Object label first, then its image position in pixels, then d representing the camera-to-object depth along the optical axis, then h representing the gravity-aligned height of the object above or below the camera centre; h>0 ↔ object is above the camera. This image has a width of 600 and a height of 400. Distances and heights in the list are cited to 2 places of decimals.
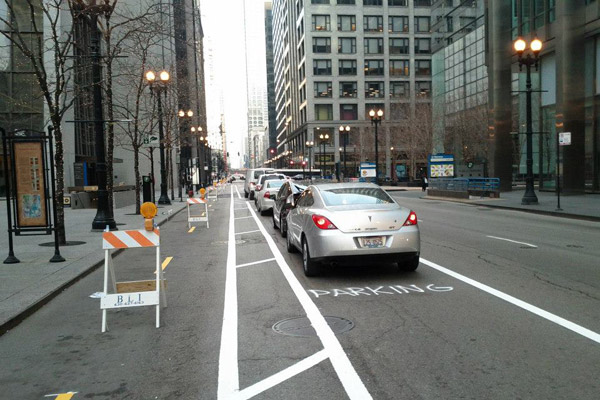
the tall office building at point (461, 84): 45.62 +8.24
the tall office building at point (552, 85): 27.80 +5.00
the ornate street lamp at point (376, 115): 42.53 +4.72
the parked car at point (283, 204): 13.76 -0.92
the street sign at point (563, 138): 20.20 +1.09
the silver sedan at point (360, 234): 8.23 -1.04
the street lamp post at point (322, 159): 86.76 +2.28
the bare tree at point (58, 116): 12.24 +1.62
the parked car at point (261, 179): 26.05 -0.36
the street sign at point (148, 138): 24.17 +1.86
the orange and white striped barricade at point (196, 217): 19.06 -1.61
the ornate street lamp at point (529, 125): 21.73 +1.90
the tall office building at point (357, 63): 88.06 +19.11
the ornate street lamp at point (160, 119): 22.00 +3.04
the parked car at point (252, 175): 43.51 -0.12
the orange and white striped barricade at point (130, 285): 6.12 -1.42
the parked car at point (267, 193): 22.19 -0.88
